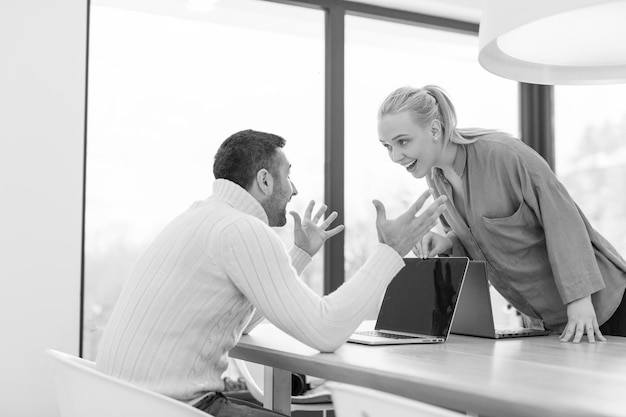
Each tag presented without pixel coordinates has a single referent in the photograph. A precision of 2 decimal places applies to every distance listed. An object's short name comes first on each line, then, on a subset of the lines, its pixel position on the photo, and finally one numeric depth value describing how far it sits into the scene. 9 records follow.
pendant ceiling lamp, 1.35
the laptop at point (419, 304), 1.88
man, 1.56
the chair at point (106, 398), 1.24
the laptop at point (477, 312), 2.00
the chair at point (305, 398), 2.72
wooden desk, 1.08
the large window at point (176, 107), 3.45
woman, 1.92
